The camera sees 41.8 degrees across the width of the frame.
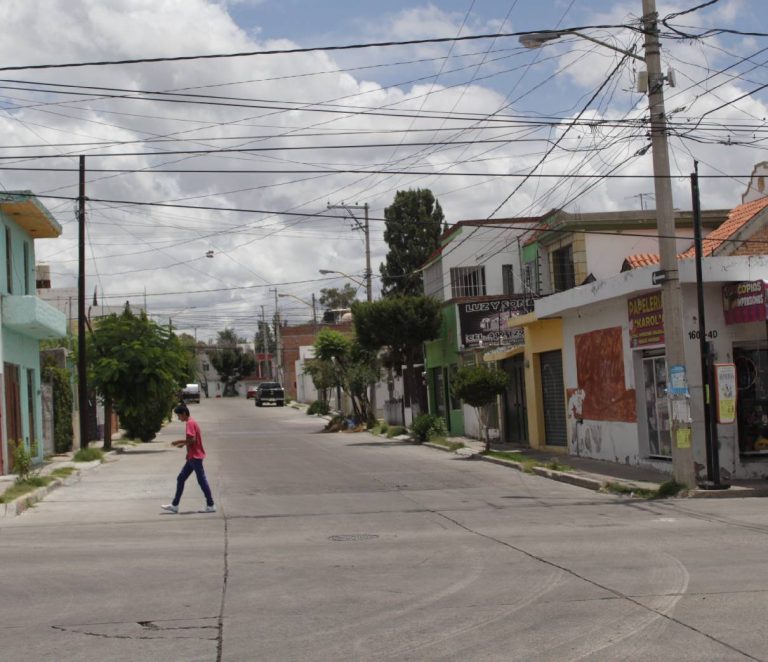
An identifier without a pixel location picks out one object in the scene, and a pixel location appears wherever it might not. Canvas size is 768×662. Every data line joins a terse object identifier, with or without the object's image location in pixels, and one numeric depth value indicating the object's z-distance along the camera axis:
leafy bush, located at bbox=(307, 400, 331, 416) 64.18
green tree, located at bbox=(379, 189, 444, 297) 63.62
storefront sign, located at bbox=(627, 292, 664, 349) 20.23
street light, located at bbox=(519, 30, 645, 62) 17.11
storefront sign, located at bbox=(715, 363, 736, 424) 17.41
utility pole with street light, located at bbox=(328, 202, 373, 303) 47.00
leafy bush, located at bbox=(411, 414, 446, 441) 35.34
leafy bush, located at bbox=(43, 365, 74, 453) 33.19
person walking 16.20
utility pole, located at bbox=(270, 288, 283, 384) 100.21
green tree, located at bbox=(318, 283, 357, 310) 108.00
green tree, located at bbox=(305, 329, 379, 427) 46.16
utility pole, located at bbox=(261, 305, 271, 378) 131.00
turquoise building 25.38
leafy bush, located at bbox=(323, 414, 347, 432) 47.19
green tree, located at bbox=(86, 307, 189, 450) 35.64
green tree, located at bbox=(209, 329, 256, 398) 123.12
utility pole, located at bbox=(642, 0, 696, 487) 17.02
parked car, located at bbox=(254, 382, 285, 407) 81.62
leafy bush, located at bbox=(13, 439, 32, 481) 19.95
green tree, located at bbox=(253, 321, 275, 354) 132.95
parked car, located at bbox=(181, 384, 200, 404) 93.31
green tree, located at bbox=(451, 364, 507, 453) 27.52
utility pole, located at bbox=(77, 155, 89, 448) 31.08
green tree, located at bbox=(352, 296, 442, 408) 37.62
